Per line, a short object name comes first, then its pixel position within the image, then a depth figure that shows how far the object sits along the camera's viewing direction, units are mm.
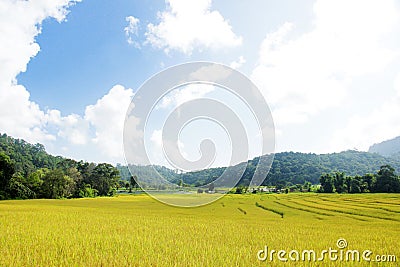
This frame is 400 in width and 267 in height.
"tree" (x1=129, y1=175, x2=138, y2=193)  77388
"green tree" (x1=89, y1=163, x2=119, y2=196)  63750
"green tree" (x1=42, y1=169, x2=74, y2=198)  48406
